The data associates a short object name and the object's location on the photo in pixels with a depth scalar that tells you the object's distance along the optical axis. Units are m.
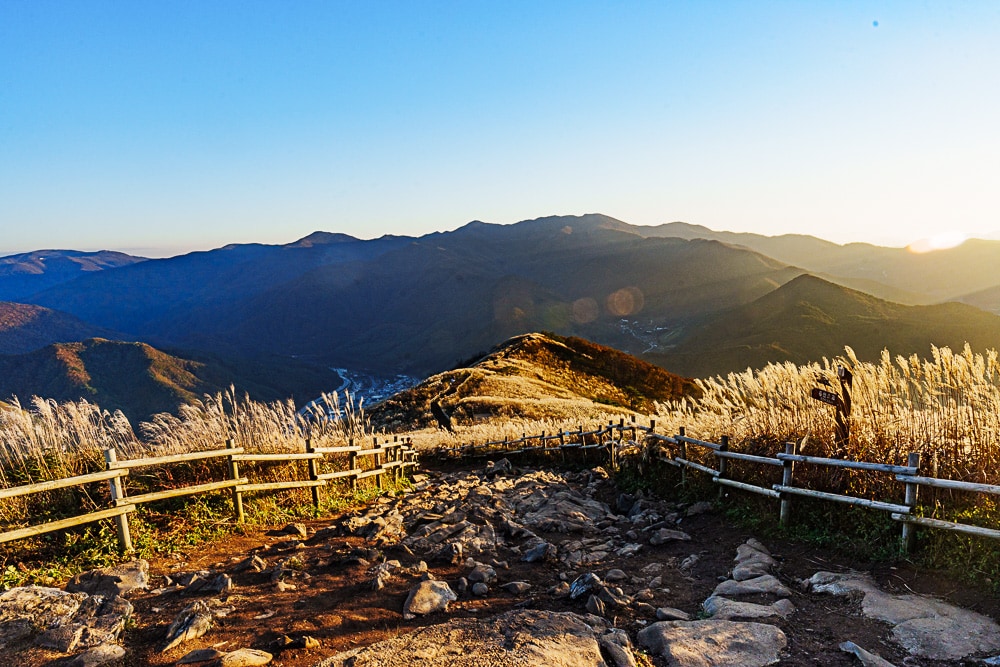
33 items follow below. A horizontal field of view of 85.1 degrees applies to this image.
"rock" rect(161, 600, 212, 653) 4.12
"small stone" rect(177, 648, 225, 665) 3.76
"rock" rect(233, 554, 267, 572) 5.59
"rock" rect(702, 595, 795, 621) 4.50
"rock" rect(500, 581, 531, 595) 5.15
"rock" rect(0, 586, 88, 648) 4.14
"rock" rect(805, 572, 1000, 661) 3.85
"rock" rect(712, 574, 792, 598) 4.96
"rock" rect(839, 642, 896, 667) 3.70
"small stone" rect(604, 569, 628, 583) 5.40
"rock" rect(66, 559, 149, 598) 5.07
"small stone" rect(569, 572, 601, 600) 4.94
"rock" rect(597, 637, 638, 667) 3.75
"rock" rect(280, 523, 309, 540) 7.01
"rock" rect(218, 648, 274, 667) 3.68
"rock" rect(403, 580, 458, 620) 4.61
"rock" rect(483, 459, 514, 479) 13.28
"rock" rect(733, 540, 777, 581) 5.34
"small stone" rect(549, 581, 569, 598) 5.04
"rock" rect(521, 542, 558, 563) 6.13
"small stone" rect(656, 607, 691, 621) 4.53
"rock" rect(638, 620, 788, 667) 3.84
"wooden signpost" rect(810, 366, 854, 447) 6.43
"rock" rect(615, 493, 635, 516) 8.59
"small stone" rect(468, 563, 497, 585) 5.36
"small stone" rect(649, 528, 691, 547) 6.63
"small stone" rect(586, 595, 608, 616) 4.57
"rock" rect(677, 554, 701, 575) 5.78
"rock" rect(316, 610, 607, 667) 3.62
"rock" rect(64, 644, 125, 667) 3.83
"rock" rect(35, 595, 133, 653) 4.06
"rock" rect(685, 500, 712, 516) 7.45
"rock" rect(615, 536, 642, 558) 6.33
